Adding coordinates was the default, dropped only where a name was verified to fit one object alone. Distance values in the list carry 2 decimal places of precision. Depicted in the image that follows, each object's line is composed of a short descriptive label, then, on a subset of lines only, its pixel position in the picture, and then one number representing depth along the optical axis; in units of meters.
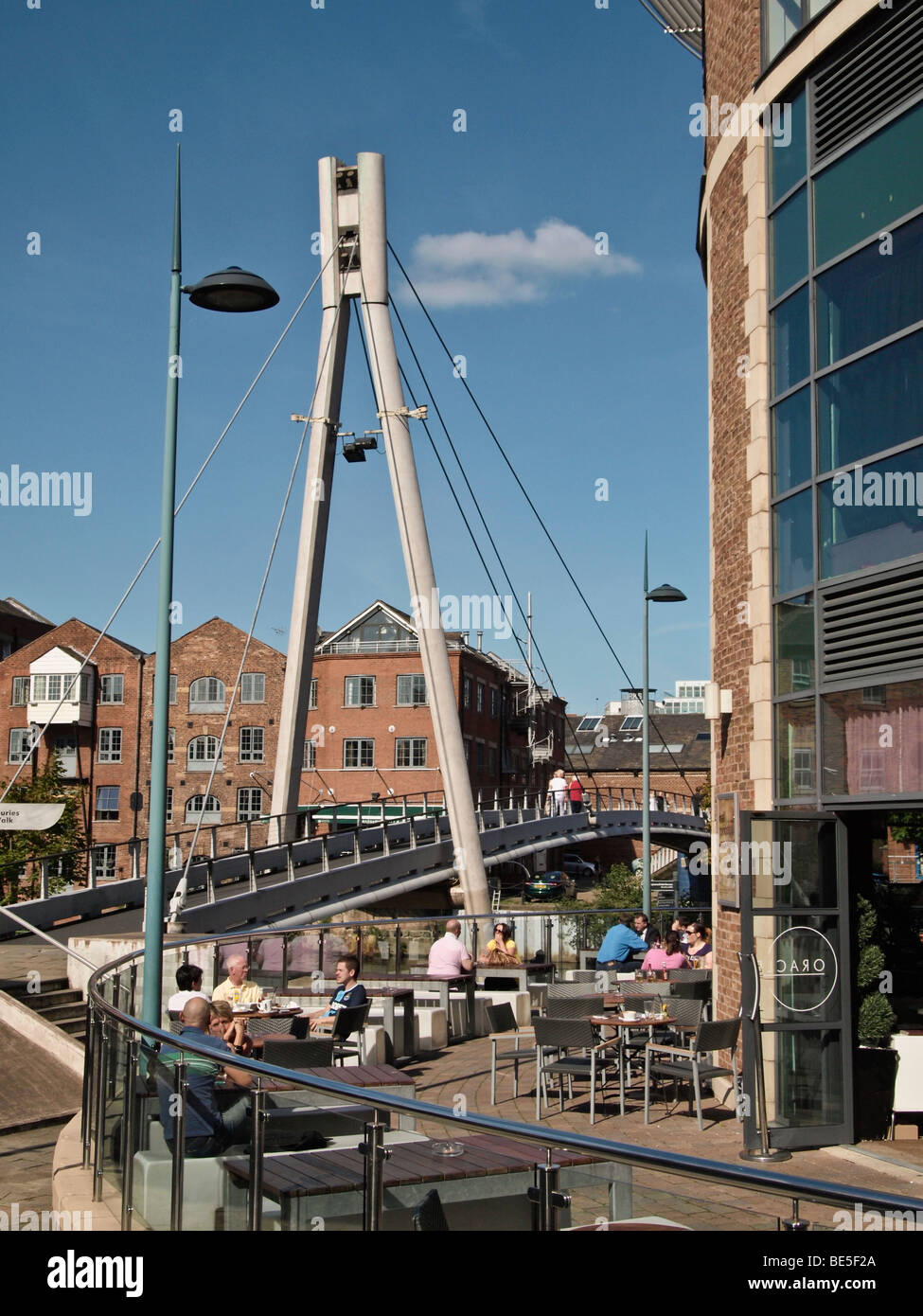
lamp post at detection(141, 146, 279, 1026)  10.72
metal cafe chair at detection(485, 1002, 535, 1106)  11.69
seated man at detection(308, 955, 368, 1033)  12.12
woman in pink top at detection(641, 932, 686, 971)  14.75
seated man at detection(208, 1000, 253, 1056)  9.48
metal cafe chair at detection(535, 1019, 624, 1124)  10.53
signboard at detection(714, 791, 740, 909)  10.96
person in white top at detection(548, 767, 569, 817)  45.84
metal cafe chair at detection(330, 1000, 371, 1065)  11.48
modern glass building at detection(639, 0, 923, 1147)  9.48
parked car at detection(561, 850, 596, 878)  68.75
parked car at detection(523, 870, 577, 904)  52.53
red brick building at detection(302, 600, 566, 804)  62.22
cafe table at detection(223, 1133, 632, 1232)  4.14
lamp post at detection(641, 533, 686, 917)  21.86
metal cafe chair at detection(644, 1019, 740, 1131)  10.10
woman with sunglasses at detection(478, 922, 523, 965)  16.83
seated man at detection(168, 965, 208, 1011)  10.39
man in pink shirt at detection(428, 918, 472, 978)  15.16
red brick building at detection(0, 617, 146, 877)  62.75
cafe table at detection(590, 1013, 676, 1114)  11.02
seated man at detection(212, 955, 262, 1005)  12.49
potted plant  9.94
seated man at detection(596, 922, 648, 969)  15.76
